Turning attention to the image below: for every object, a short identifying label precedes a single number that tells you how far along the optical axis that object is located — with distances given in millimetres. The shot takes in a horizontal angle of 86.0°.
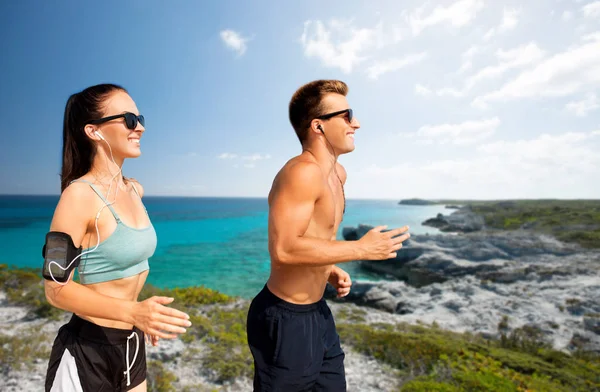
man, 2016
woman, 1710
